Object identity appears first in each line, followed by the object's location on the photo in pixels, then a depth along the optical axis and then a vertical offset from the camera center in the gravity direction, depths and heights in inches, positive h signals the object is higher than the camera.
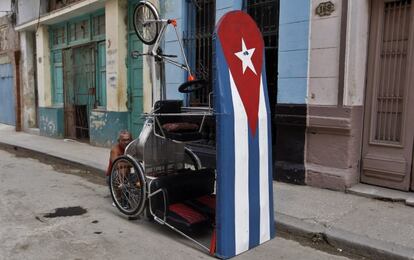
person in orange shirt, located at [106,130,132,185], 197.3 -28.4
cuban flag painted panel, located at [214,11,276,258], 135.0 -17.0
